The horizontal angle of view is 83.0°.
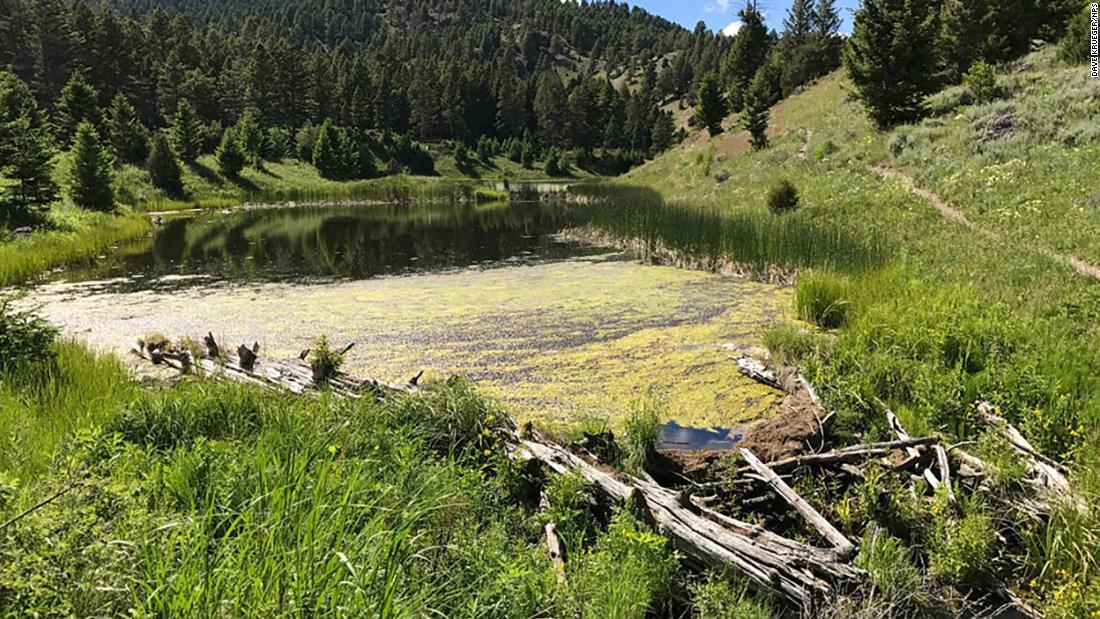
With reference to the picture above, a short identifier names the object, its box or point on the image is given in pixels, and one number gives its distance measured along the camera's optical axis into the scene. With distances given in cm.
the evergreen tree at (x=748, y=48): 6631
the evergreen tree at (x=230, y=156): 5316
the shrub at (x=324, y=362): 749
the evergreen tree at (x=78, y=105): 4885
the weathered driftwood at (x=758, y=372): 872
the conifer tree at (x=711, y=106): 5572
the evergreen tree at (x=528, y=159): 10144
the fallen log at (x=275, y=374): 699
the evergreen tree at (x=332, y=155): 6856
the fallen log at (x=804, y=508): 450
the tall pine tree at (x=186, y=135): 5312
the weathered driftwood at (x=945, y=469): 501
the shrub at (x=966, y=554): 450
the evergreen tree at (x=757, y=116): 4019
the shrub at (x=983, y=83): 2689
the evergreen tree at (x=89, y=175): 3091
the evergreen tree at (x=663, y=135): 10715
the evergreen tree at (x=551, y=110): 11556
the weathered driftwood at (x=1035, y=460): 506
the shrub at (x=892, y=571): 412
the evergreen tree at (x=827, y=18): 7025
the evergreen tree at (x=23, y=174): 2295
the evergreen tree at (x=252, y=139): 6088
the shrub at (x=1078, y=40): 2678
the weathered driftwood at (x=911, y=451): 528
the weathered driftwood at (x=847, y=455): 572
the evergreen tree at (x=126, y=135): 4769
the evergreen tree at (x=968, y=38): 3403
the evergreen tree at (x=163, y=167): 4472
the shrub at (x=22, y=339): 700
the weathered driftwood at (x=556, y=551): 408
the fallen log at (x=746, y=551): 418
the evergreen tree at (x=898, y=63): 2972
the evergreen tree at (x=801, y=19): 7806
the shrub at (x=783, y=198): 2264
